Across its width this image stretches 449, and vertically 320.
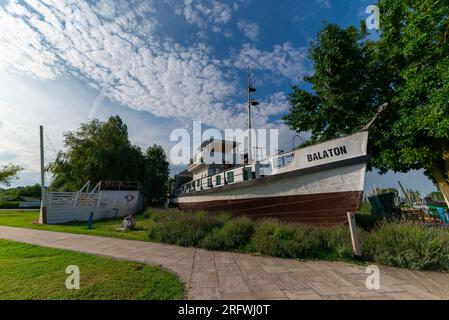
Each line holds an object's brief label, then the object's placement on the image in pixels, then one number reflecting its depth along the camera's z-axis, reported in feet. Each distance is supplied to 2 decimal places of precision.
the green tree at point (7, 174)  101.09
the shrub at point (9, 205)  101.89
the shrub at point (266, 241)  18.63
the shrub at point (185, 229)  23.19
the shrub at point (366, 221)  29.30
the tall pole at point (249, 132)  41.14
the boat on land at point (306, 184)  23.82
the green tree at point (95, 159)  68.18
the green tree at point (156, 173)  83.56
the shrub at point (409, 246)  15.44
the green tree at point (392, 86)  25.18
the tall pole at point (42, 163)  43.04
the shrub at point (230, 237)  21.12
